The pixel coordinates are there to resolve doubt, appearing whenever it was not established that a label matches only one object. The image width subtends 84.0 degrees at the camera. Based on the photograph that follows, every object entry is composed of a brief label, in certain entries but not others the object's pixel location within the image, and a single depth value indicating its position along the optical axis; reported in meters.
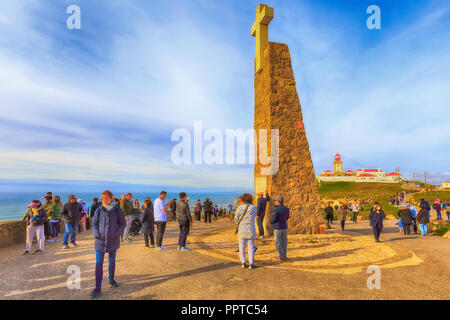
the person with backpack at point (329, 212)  14.56
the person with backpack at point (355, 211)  17.85
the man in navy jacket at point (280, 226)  6.56
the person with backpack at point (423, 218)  11.67
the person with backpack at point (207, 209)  16.52
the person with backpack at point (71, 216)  7.74
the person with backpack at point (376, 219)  9.39
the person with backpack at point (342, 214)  13.11
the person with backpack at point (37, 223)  7.25
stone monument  9.78
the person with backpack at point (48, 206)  8.50
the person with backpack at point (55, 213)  8.64
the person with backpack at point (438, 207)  16.68
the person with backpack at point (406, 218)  12.06
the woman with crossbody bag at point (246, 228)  5.72
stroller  10.59
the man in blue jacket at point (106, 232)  4.52
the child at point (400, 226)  12.62
